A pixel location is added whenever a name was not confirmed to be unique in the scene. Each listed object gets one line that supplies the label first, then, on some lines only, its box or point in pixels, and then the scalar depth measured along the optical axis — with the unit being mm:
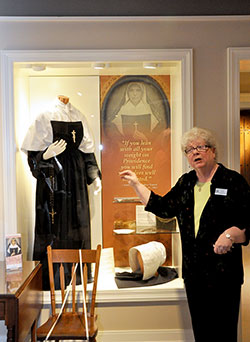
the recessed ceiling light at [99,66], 3054
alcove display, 3232
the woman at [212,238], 2373
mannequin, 3188
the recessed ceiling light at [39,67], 3049
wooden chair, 2447
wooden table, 2201
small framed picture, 2674
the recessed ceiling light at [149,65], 3077
